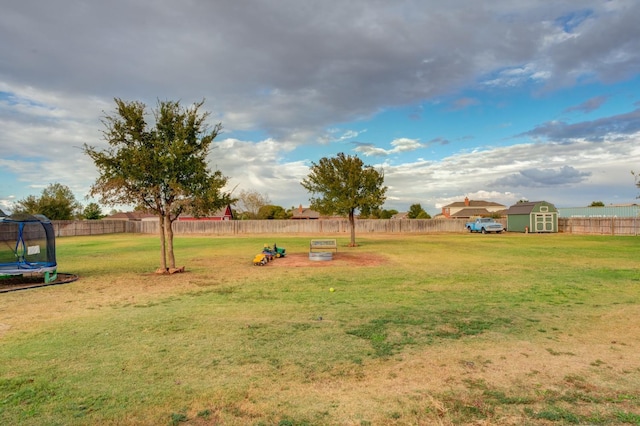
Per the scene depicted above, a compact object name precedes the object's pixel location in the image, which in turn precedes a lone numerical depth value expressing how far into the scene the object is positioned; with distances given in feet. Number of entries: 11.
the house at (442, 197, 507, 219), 340.18
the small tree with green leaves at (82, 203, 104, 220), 228.84
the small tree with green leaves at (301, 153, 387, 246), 88.38
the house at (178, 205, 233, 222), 237.86
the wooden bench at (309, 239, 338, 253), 67.15
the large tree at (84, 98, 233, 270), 48.57
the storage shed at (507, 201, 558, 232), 149.89
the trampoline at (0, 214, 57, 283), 44.04
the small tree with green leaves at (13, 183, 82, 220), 174.29
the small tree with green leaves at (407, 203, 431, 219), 251.46
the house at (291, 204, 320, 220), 291.91
